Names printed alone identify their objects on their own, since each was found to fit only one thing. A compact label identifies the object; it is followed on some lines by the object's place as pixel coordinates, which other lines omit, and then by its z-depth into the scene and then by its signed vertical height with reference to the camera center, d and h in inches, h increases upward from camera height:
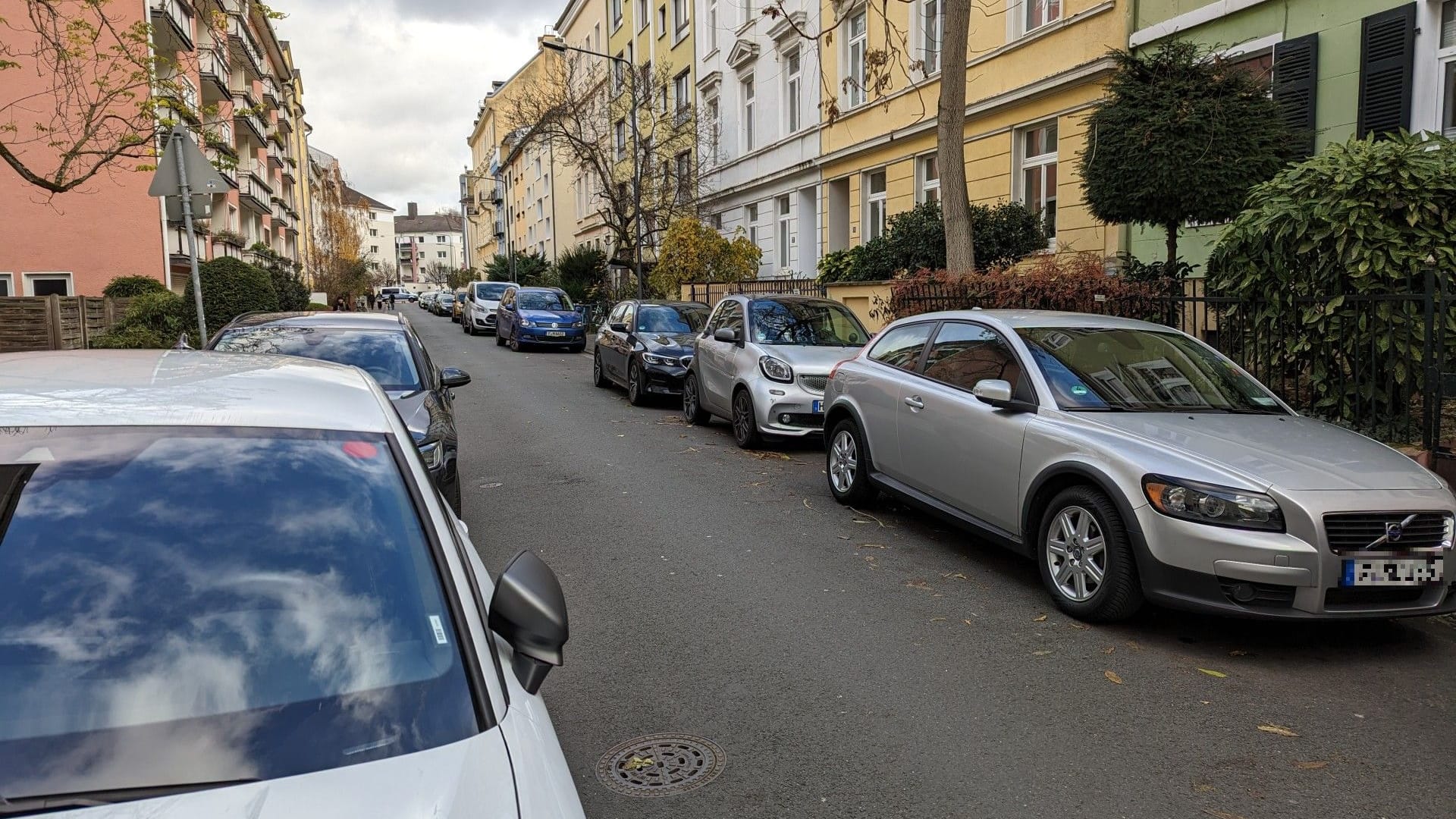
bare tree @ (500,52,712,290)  1122.0 +207.9
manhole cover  139.9 -66.6
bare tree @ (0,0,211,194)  505.0 +146.5
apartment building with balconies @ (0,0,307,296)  962.7 +101.3
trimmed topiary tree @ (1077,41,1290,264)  442.6 +72.6
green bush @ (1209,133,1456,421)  296.8 +11.0
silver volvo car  179.2 -35.5
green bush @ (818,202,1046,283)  644.7 +40.6
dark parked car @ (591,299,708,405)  569.0 -24.3
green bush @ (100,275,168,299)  901.8 +21.8
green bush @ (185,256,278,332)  858.1 +16.7
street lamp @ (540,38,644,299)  1051.3 +126.1
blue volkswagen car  1032.8 -14.7
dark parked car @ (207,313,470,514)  273.0 -11.5
